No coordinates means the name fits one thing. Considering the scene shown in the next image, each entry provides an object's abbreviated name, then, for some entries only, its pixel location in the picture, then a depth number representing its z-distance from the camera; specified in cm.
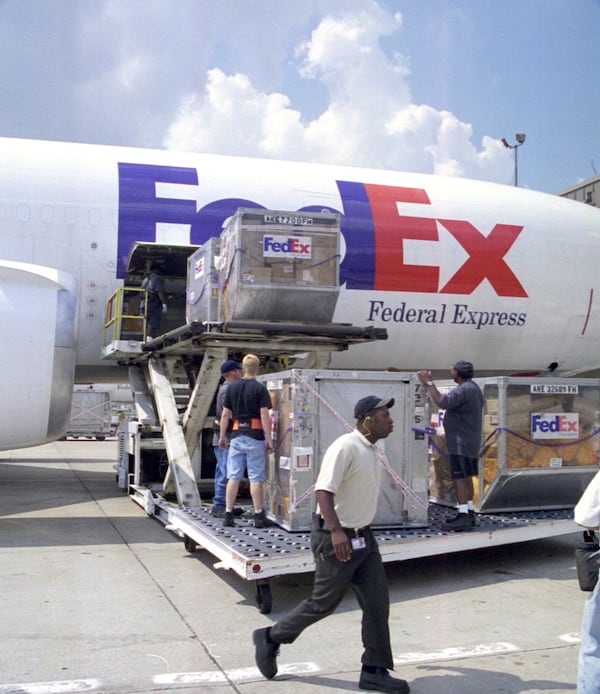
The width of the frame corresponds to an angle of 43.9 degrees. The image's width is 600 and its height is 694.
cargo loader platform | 571
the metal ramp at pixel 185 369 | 834
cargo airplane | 1123
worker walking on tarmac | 431
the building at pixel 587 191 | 2252
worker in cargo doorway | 1050
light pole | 2133
